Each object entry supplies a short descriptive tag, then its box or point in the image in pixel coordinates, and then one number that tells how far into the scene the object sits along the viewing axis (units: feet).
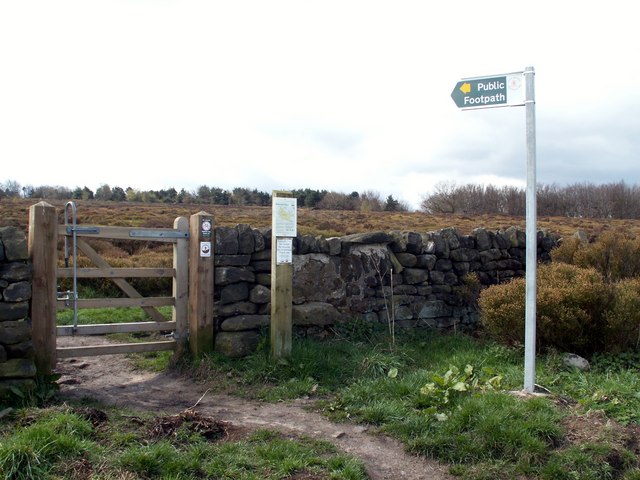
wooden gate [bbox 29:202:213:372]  20.84
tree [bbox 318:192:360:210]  153.64
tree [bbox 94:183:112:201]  154.20
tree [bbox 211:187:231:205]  152.17
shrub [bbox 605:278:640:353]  23.40
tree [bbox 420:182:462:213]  178.30
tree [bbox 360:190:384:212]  155.59
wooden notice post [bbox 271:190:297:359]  23.35
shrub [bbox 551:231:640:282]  32.27
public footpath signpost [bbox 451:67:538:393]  18.84
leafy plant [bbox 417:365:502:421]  18.45
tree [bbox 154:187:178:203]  153.11
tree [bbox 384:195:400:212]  168.35
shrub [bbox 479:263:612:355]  23.63
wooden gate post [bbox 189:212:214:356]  24.16
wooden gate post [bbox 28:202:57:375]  20.71
